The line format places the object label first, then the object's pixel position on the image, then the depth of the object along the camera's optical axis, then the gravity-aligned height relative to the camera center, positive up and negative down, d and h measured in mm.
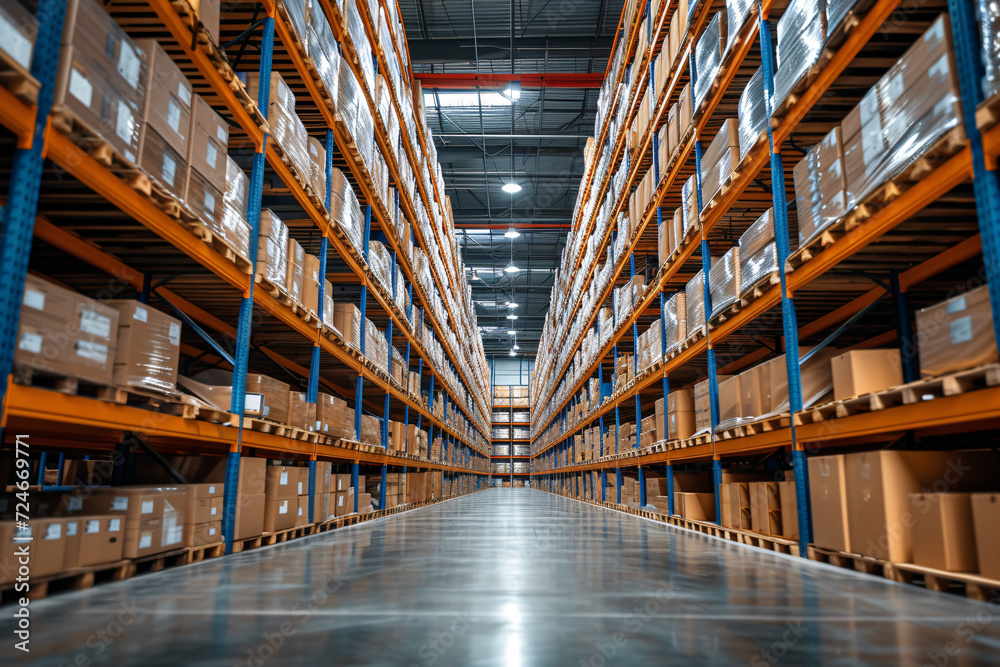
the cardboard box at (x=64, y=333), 2564 +546
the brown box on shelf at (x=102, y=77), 2771 +1815
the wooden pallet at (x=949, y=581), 2717 -568
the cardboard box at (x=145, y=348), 3264 +591
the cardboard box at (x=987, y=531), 2674 -307
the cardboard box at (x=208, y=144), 3922 +2035
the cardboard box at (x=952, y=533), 2920 -340
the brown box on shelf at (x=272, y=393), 4879 +518
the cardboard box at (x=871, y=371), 3768 +536
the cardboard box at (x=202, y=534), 3875 -494
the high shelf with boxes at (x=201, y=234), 2684 +1404
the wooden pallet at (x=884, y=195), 2926 +1445
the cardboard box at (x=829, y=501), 3746 -259
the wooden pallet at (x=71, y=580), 2684 -586
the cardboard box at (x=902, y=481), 3291 -109
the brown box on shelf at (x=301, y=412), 5484 +406
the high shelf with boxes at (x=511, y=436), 32281 +1156
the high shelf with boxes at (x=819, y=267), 2998 +1395
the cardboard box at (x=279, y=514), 5055 -472
